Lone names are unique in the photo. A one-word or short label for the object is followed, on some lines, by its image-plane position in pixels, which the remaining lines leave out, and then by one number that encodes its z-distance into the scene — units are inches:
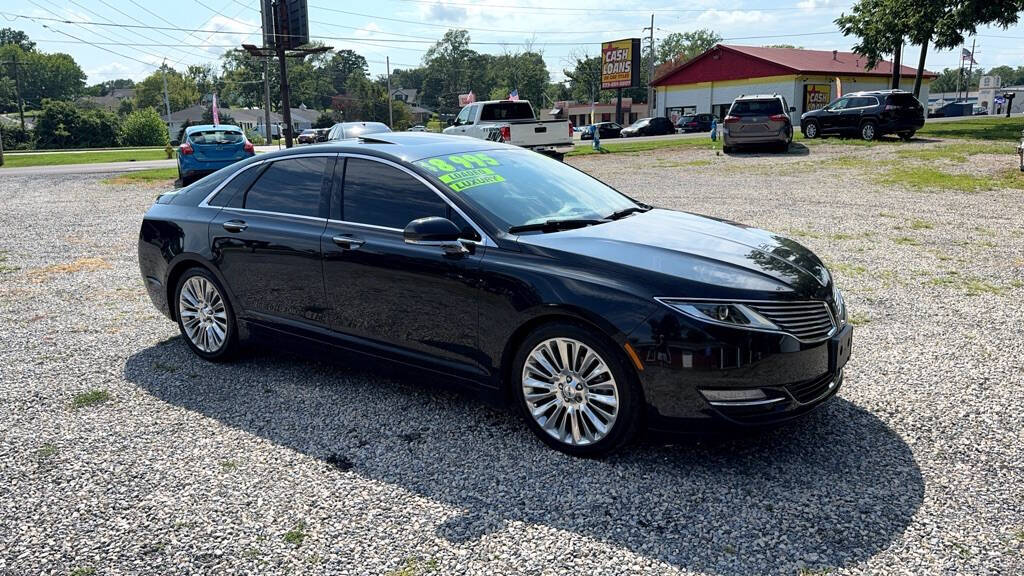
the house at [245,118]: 4249.5
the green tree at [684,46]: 5064.0
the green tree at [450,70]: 5738.2
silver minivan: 922.7
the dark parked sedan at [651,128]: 1859.0
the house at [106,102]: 5252.0
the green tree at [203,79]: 5625.0
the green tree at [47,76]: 5693.9
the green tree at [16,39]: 6464.6
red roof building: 2082.9
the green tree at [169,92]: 4849.9
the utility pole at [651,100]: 2524.6
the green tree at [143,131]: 2726.4
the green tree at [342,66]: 6195.4
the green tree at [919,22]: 1139.9
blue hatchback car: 742.5
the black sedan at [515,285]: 142.2
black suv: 978.7
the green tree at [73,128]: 2564.0
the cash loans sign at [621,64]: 2564.0
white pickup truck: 881.5
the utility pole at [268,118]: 1717.3
